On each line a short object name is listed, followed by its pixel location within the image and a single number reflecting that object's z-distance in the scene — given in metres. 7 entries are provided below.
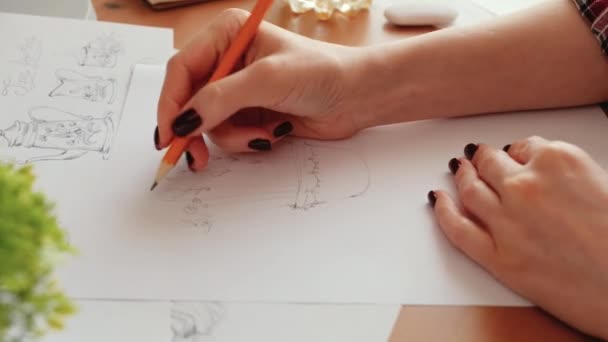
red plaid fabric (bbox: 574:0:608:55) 0.68
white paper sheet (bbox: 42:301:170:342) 0.45
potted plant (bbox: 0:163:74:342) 0.23
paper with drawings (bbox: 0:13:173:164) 0.61
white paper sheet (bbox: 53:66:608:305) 0.49
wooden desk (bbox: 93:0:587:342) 0.50
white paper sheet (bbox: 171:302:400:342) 0.46
